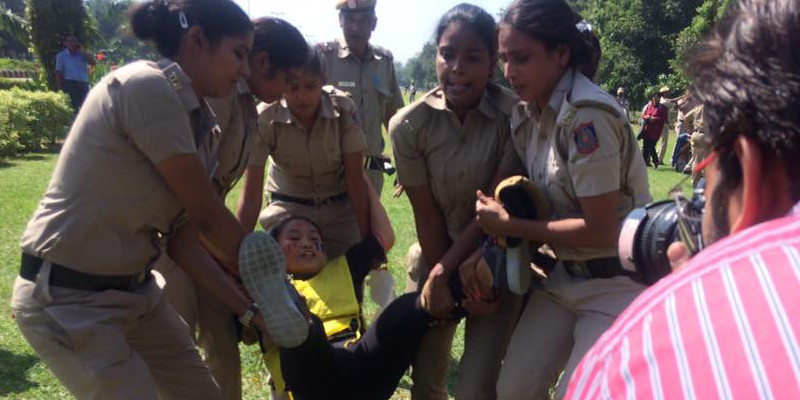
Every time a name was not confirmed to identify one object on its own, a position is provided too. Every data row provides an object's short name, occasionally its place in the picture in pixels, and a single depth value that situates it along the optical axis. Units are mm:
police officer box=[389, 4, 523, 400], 2949
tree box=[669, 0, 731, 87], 26638
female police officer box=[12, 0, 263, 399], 2176
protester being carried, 2422
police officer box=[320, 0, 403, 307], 5609
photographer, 760
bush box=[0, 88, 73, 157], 12578
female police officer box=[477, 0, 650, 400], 2488
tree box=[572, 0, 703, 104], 34344
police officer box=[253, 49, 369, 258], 3654
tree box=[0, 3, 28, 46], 21406
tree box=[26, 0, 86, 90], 20688
